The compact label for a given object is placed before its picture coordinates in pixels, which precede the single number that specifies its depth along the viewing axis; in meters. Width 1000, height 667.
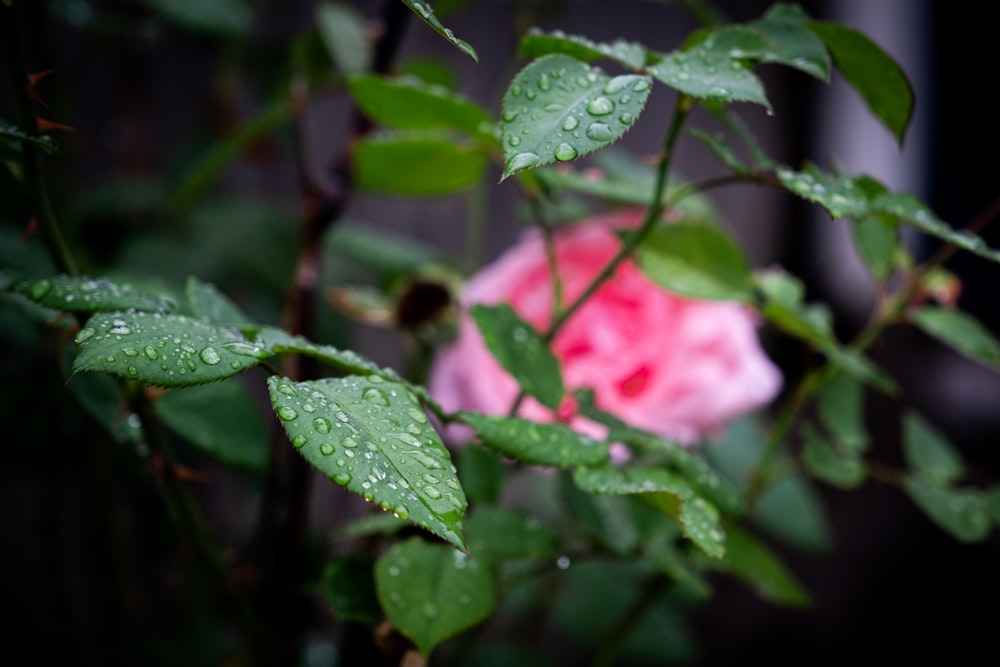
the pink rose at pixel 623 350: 0.44
